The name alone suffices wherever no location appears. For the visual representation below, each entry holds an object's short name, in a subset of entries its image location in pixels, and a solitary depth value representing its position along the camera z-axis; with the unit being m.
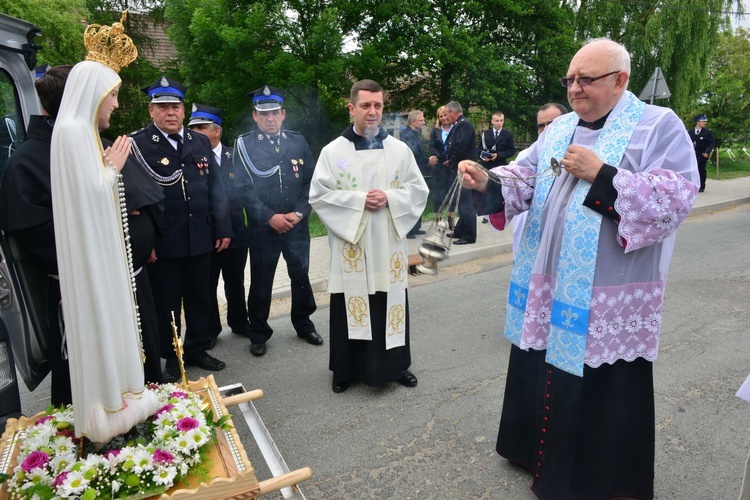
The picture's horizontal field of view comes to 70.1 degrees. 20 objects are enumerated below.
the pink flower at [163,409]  2.28
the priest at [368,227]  3.73
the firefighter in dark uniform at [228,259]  4.77
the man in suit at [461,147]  8.22
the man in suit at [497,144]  9.34
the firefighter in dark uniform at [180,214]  3.93
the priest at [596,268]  2.30
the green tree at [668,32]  17.05
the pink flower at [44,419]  2.33
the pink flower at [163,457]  2.03
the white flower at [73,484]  1.91
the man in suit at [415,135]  8.49
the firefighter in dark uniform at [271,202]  4.59
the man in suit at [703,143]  14.20
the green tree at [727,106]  19.77
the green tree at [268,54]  11.19
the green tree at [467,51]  13.02
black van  2.66
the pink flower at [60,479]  1.94
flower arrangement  1.94
